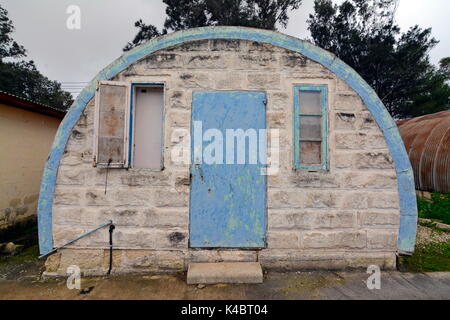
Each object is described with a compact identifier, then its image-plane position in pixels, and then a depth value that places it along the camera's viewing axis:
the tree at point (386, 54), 18.53
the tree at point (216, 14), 18.33
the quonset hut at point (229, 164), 3.89
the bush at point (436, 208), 7.13
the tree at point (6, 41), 22.98
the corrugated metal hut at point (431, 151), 8.45
